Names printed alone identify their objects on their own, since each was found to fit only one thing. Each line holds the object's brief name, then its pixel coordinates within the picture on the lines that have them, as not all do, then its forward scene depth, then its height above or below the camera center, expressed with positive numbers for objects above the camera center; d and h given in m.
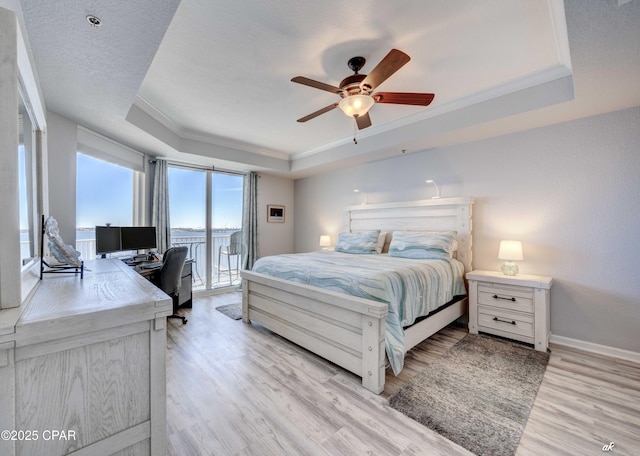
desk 3.75 -0.87
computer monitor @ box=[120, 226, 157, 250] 3.37 -0.11
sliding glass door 4.56 +0.22
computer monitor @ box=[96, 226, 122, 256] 3.03 -0.12
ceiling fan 1.95 +1.09
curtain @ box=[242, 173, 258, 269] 5.10 +0.09
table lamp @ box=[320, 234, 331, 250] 4.93 -0.28
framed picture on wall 5.57 +0.31
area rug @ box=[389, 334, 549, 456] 1.56 -1.24
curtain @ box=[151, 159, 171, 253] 4.00 +0.35
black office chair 3.10 -0.52
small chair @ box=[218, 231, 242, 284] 5.14 -0.39
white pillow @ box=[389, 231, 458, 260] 3.14 -0.24
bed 1.96 -0.79
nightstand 2.60 -0.86
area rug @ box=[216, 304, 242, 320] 3.57 -1.19
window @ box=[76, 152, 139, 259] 3.11 +0.43
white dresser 0.84 -0.52
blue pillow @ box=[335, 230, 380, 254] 3.86 -0.25
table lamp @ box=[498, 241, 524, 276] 2.77 -0.32
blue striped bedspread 2.04 -0.49
